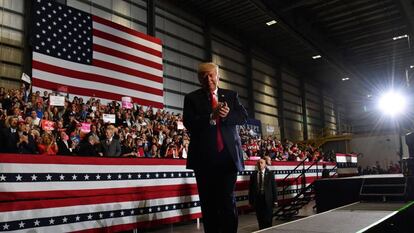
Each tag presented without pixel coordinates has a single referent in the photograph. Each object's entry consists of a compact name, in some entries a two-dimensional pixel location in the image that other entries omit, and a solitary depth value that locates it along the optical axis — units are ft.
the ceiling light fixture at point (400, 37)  63.93
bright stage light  62.44
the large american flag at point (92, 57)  33.27
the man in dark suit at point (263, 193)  23.71
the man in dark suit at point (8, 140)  20.11
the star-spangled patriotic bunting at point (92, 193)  15.75
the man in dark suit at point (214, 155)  7.63
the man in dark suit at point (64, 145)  21.20
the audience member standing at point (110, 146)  22.52
